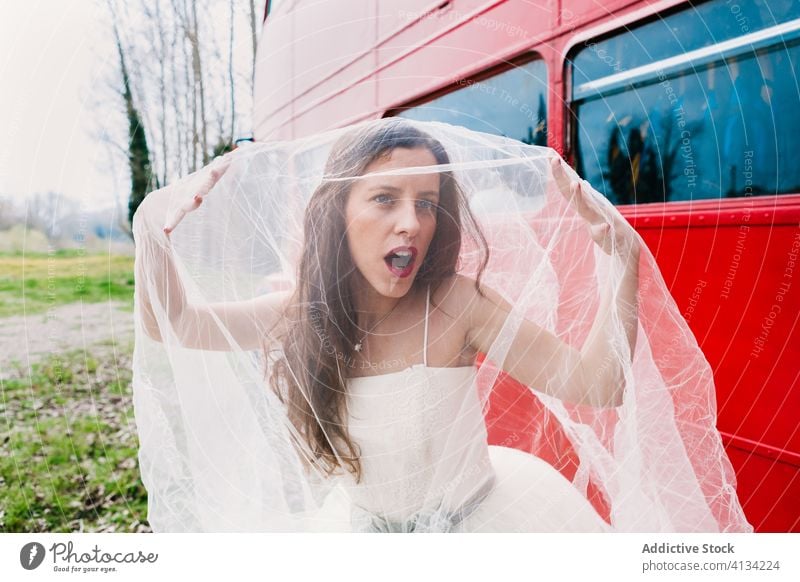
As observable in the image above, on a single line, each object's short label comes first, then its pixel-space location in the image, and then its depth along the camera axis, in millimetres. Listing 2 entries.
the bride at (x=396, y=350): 1055
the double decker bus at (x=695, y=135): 1027
